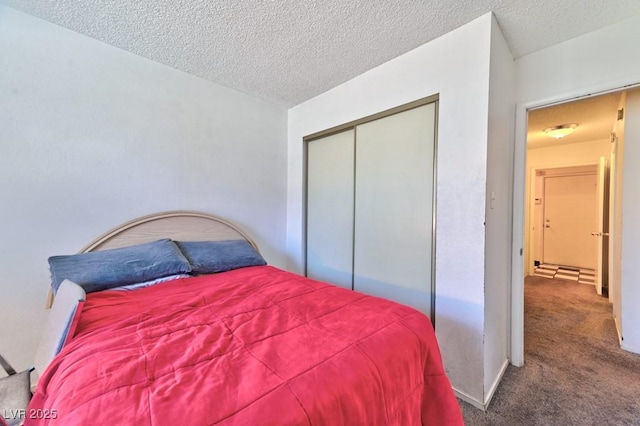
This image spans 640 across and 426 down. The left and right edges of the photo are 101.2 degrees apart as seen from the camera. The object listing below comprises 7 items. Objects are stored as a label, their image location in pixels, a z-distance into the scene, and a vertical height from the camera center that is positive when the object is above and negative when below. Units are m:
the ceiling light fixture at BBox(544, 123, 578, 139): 3.56 +1.15
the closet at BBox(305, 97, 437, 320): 2.07 +0.06
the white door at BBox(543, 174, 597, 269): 5.23 -0.14
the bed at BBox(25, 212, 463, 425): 0.73 -0.53
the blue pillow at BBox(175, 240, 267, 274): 2.15 -0.39
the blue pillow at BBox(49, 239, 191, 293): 1.62 -0.38
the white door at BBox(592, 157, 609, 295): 3.76 -0.26
